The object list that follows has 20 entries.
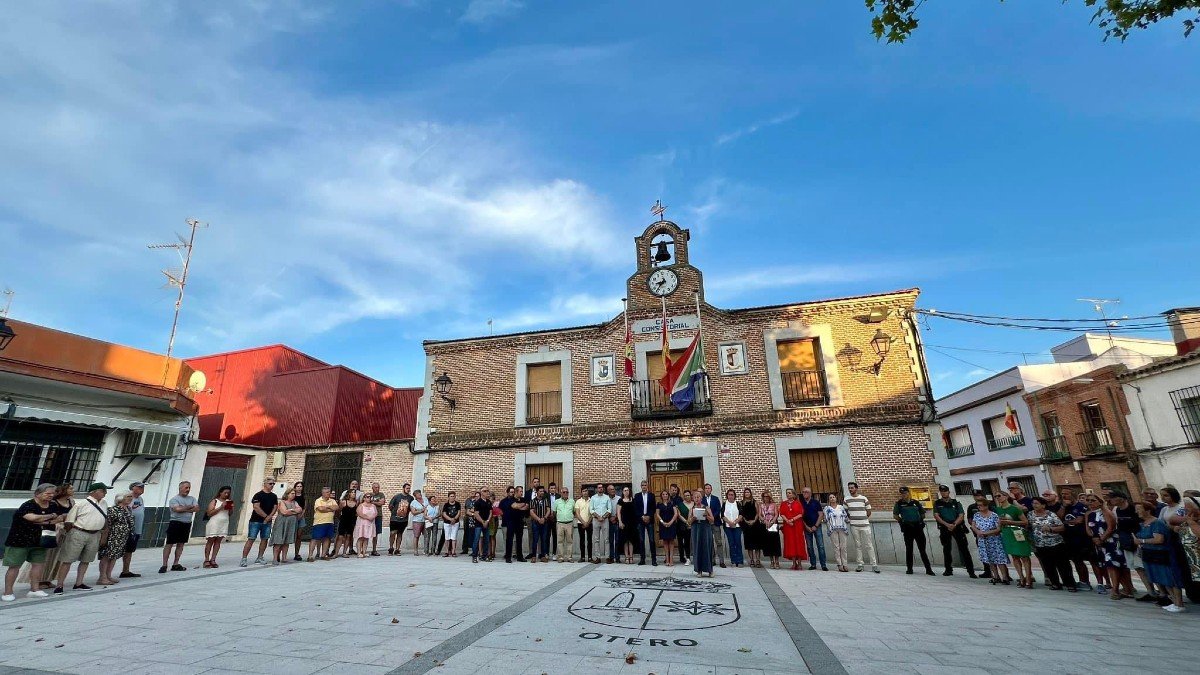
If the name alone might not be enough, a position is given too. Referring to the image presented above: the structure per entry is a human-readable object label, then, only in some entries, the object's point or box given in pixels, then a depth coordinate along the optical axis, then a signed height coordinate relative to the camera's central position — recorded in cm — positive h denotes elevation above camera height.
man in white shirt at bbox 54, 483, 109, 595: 740 -44
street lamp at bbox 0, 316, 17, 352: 950 +308
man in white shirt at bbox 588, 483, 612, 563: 1156 -75
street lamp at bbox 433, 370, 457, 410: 1541 +308
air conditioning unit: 1388 +141
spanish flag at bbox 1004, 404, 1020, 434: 2327 +254
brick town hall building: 1296 +219
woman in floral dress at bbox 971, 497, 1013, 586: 903 -105
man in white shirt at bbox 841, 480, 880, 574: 1062 -78
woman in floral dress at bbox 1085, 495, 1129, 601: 769 -100
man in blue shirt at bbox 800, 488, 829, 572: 1064 -74
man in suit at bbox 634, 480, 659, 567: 1126 -56
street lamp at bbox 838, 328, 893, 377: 1327 +323
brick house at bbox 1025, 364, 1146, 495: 1820 +161
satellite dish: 1600 +344
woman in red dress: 1065 -90
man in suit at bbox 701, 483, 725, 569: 1066 -59
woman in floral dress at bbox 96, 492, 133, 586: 794 -53
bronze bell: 1573 +677
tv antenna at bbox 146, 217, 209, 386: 1695 +710
